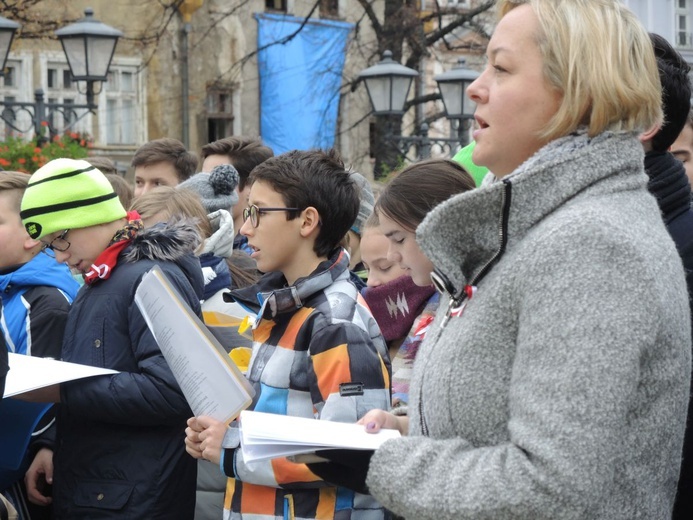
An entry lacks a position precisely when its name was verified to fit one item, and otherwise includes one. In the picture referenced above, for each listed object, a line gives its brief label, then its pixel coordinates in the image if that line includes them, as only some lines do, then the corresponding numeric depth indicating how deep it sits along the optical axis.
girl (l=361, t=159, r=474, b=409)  3.14
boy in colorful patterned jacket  2.92
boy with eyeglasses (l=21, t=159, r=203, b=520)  3.57
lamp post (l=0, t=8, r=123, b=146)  11.58
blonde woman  1.62
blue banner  25.62
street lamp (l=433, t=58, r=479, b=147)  13.91
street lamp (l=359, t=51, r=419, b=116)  13.68
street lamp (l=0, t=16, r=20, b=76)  11.09
